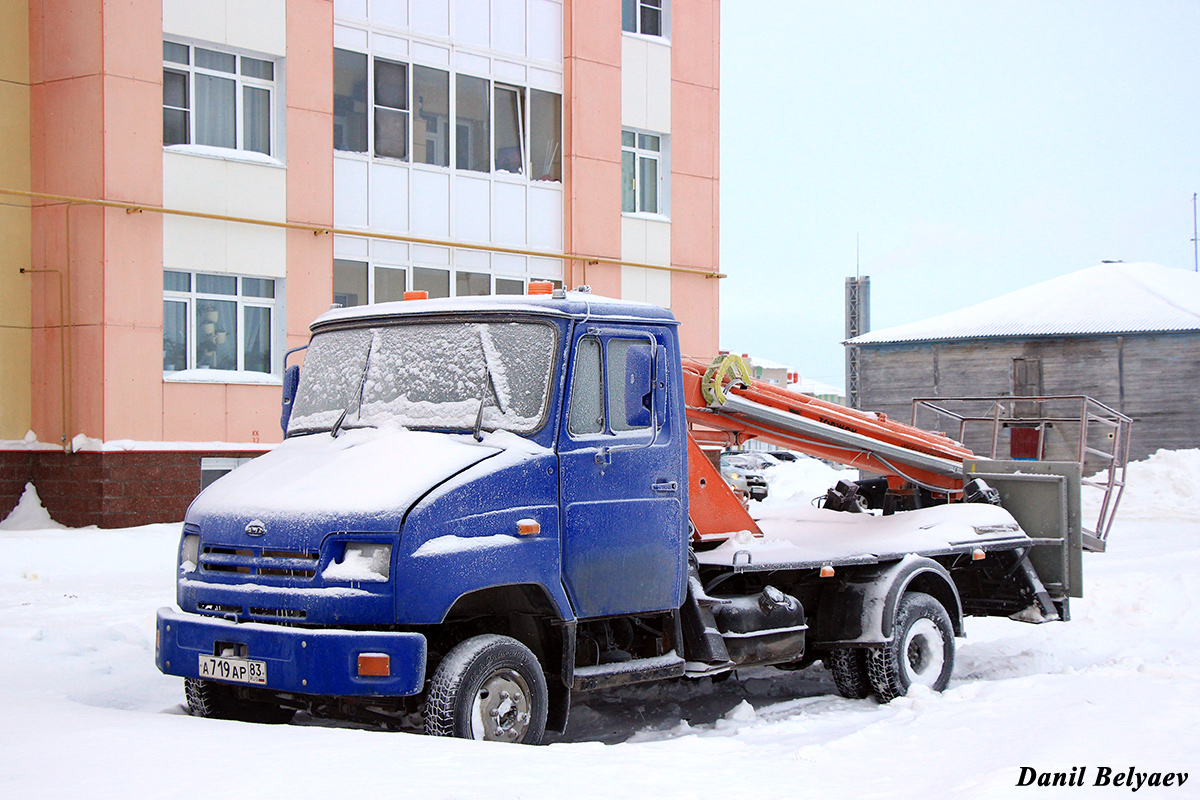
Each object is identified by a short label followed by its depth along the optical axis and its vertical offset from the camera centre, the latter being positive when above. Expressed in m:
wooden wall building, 35.62 +1.52
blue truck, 6.03 -0.76
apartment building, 18.42 +3.46
